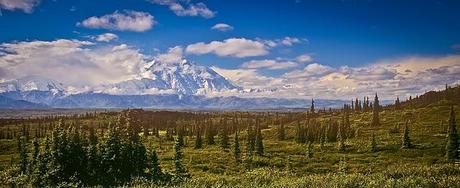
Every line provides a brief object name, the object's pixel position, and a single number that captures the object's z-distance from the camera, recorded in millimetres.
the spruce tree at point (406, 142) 128812
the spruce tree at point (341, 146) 132788
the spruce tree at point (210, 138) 163875
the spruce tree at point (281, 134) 178888
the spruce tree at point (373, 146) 128413
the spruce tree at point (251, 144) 124762
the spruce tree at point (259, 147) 128750
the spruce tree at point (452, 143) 109375
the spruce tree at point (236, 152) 119612
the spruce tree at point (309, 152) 122962
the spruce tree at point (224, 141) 150112
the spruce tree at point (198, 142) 153150
